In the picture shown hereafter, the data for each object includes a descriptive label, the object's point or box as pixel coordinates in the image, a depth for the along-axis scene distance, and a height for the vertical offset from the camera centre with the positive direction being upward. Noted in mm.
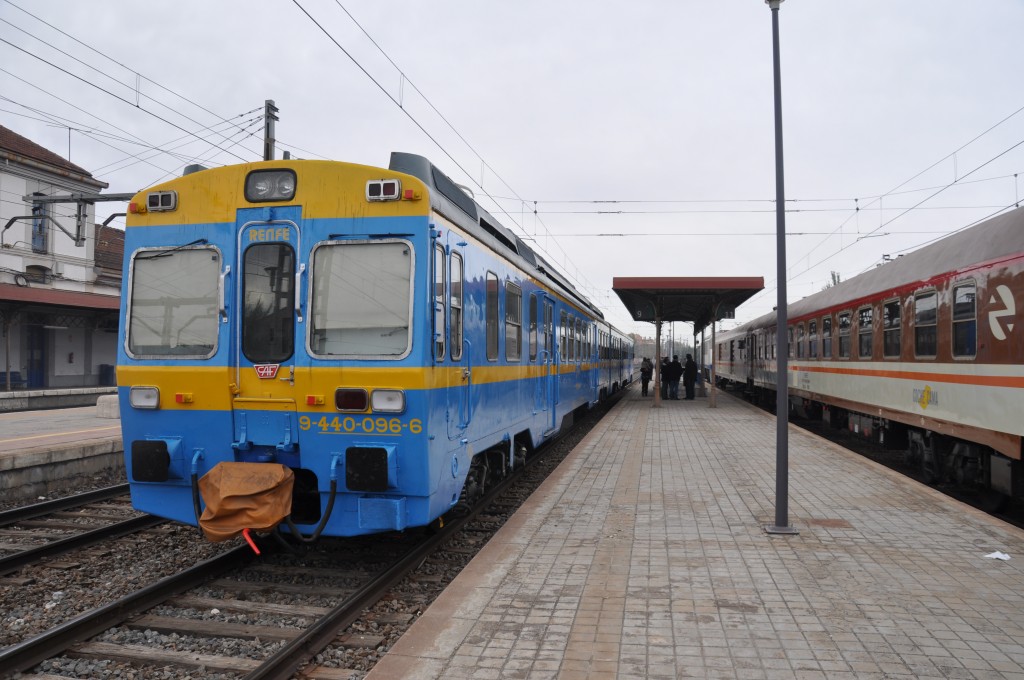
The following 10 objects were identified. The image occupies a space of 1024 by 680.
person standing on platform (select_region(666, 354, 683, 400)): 27125 -621
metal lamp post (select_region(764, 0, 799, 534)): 6945 +81
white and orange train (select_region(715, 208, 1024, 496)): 8133 +68
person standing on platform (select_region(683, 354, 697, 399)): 27531 -639
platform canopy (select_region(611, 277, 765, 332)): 20766 +1978
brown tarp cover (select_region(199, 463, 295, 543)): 5285 -1020
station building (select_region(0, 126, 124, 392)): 27984 +3373
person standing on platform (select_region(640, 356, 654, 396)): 29820 -575
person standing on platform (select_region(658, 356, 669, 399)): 27391 -552
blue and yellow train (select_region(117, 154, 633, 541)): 5387 +63
